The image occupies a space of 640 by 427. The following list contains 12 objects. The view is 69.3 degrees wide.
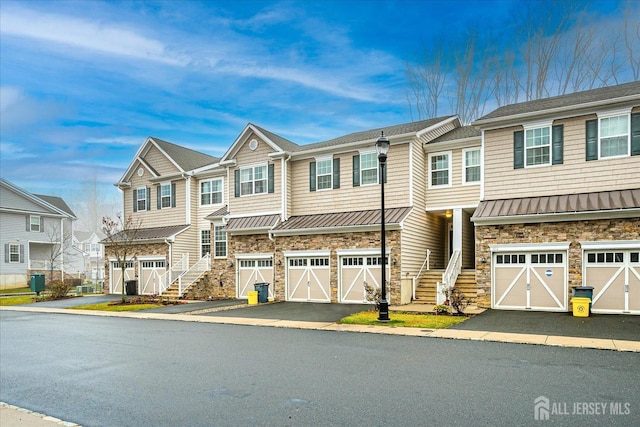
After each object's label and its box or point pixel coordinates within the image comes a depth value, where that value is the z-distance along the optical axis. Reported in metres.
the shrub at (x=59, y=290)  28.81
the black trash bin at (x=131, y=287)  29.64
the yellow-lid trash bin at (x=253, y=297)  22.72
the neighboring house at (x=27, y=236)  40.66
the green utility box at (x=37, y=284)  31.22
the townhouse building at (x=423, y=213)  17.00
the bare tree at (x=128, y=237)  29.51
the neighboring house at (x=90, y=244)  75.75
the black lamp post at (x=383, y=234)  15.06
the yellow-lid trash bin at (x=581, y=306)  15.45
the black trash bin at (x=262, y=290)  23.19
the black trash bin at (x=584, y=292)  15.67
